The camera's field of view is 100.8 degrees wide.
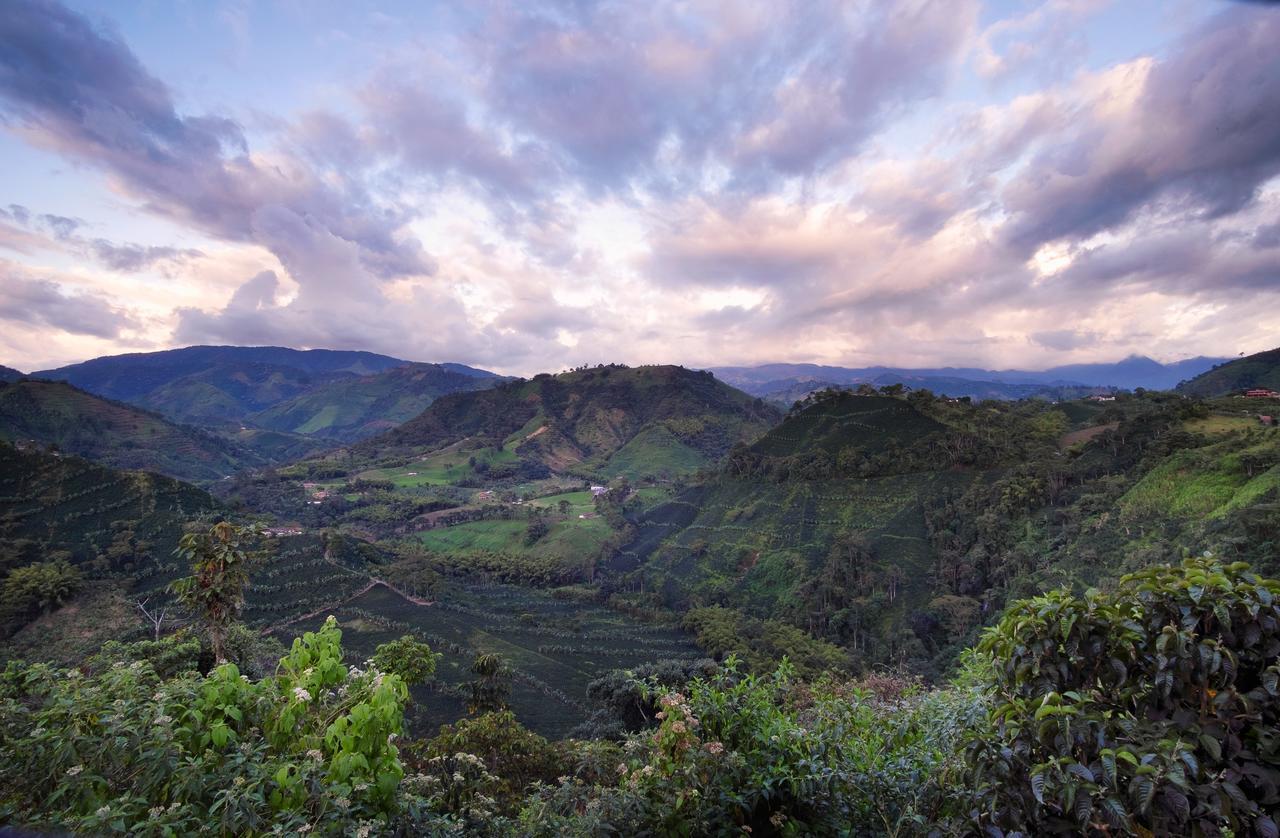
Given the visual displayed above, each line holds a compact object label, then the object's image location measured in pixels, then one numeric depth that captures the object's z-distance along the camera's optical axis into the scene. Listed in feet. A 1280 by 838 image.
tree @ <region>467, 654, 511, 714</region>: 95.50
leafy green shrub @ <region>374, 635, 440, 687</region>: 72.13
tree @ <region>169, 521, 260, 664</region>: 57.00
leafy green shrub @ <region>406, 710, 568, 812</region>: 59.34
